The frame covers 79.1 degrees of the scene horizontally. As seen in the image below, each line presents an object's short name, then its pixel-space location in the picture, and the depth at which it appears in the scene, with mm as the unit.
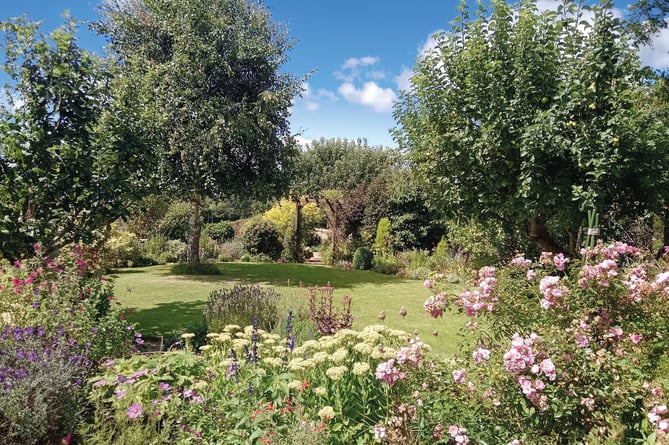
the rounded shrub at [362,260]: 15891
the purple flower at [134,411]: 2350
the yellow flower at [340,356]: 2650
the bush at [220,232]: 19781
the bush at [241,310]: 5480
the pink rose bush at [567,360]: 1971
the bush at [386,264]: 15047
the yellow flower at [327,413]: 2299
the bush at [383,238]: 16406
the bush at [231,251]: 17297
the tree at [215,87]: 11094
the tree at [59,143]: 4543
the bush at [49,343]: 2297
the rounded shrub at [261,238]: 18203
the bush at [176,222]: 18109
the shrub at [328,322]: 4820
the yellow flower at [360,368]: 2496
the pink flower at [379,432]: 2210
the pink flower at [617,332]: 2232
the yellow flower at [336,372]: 2422
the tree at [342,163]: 30312
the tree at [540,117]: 4574
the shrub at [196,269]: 12804
